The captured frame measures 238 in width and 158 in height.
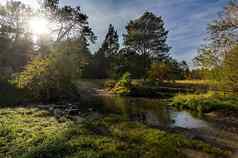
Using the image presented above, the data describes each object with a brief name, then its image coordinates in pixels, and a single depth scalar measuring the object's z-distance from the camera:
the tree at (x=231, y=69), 7.73
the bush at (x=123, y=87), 16.00
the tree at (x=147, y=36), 25.45
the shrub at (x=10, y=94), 9.96
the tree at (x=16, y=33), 18.59
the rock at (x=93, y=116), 6.93
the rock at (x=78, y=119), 6.25
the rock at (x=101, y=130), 5.01
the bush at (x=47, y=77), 10.62
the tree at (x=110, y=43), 30.68
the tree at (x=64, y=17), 18.42
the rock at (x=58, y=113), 7.18
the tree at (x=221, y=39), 7.70
